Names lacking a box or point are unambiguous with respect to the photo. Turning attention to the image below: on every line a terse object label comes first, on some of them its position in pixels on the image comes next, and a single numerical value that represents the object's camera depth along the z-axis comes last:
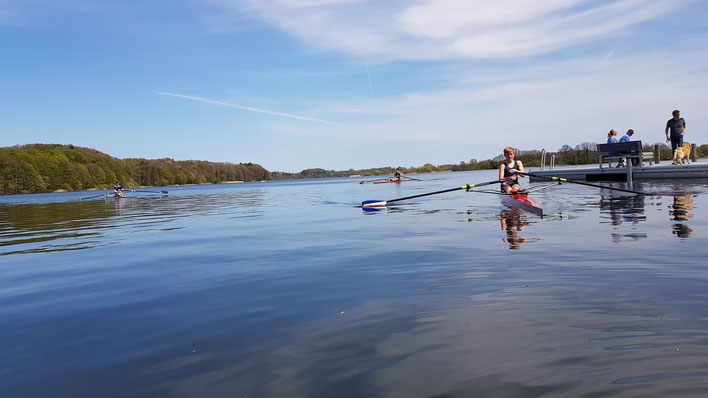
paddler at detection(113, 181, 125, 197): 41.56
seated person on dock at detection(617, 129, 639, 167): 22.52
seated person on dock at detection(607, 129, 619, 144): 23.40
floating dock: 20.27
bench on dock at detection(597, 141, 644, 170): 20.45
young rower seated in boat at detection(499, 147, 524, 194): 14.85
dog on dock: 22.59
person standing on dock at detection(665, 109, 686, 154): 19.47
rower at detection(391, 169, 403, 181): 49.38
